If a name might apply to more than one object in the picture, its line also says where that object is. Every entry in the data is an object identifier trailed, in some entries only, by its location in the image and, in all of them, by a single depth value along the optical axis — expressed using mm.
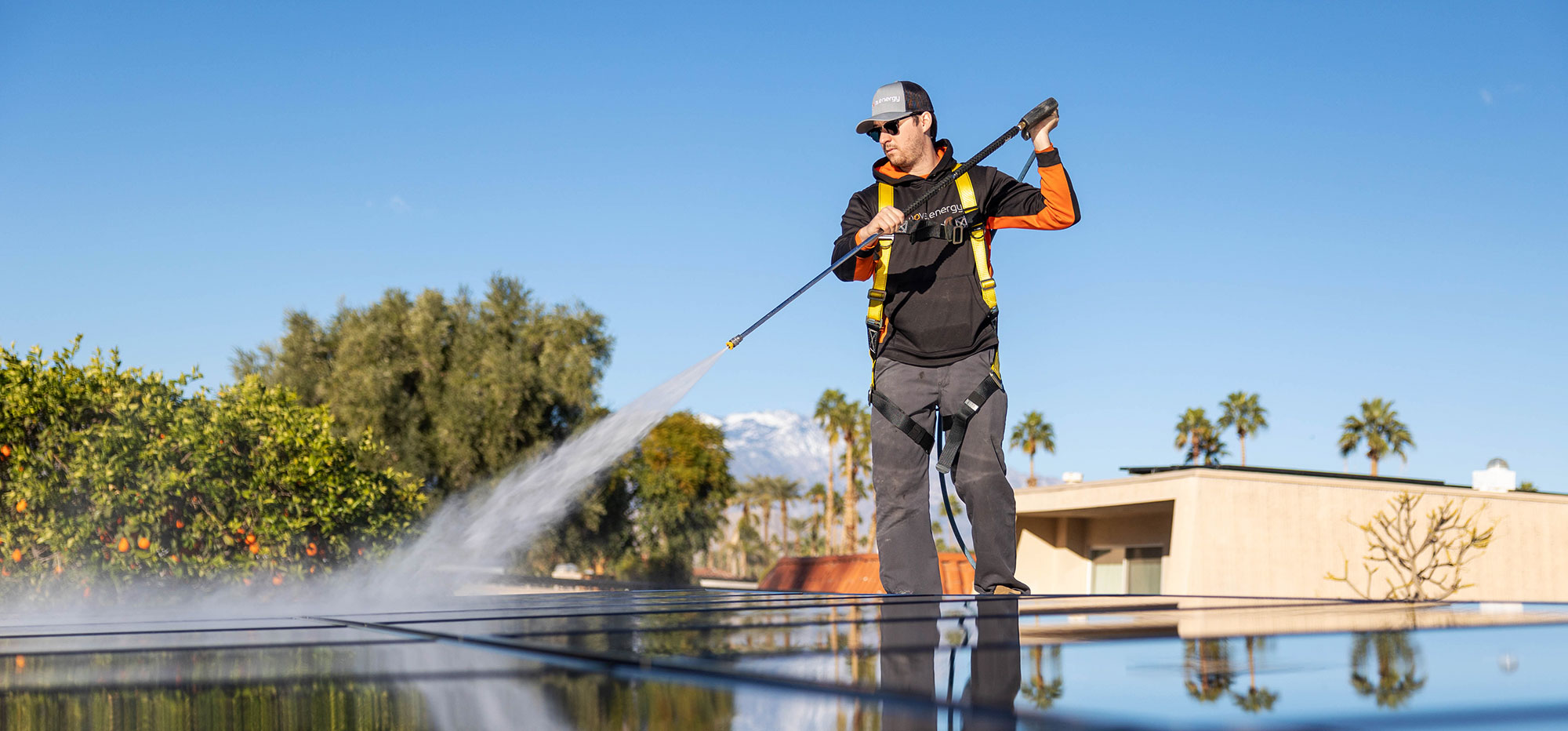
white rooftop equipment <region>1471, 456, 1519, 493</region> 34781
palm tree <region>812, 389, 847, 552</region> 65500
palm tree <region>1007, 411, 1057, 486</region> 64000
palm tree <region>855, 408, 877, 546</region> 65062
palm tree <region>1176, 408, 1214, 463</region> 60375
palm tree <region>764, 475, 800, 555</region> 92062
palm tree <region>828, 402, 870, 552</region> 64188
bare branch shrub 28484
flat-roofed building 30156
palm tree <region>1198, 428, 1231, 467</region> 60500
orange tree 13258
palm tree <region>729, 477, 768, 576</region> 91625
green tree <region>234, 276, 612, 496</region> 32906
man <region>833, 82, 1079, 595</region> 4688
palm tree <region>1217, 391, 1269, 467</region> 59625
